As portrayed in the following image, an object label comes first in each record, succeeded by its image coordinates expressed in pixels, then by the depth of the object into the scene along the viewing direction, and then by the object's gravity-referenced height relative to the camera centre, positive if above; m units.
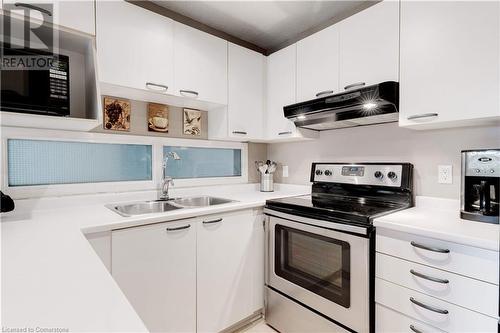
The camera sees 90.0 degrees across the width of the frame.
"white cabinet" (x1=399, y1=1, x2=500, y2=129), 1.19 +0.53
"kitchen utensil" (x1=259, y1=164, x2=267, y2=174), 2.49 -0.03
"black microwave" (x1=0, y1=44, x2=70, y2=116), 1.19 +0.42
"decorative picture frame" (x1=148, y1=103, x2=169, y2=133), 1.98 +0.38
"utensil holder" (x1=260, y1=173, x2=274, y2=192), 2.50 -0.17
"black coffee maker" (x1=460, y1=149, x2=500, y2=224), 1.26 -0.11
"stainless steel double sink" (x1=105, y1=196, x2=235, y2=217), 1.78 -0.31
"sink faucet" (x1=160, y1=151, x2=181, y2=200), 1.96 -0.12
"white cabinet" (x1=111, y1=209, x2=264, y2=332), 1.33 -0.64
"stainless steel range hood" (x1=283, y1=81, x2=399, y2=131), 1.47 +0.38
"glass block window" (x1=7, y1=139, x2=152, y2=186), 1.53 +0.02
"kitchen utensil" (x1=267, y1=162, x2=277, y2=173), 2.50 -0.03
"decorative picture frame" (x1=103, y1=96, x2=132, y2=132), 1.79 +0.37
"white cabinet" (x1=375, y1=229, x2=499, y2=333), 1.01 -0.55
